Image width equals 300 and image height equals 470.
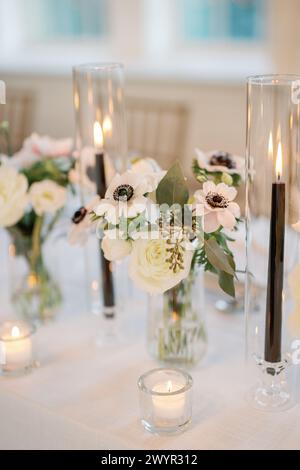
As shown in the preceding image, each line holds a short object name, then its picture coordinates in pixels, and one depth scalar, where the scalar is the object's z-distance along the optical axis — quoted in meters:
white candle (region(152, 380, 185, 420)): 0.82
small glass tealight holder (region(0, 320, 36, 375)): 0.99
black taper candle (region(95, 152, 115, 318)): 1.07
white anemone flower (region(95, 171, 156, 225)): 0.85
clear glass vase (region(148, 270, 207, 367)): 1.00
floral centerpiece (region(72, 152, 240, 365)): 0.85
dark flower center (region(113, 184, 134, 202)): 0.85
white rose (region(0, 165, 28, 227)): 1.07
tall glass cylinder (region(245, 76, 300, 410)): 0.84
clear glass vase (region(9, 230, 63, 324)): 1.20
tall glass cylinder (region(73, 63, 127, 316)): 1.07
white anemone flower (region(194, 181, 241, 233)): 0.84
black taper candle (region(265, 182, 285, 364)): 0.83
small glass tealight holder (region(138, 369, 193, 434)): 0.82
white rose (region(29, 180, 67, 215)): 1.13
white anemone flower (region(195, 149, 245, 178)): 0.97
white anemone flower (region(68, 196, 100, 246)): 1.04
